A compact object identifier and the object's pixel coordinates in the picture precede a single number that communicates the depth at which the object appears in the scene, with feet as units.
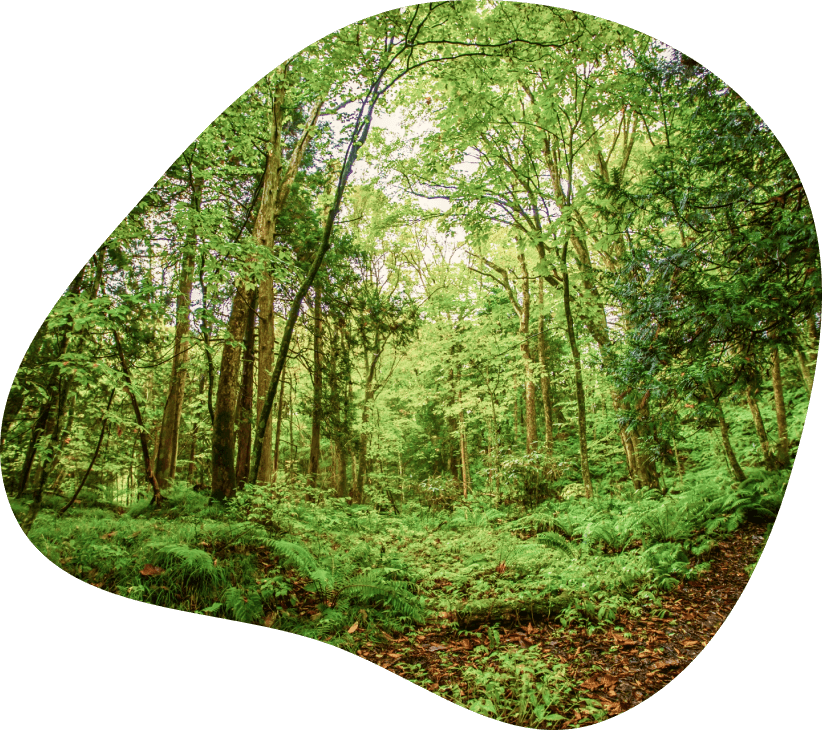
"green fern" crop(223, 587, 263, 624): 6.96
